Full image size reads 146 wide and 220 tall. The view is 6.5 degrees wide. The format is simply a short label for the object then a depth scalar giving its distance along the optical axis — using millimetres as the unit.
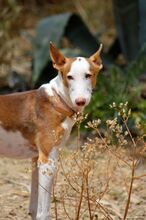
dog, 5642
